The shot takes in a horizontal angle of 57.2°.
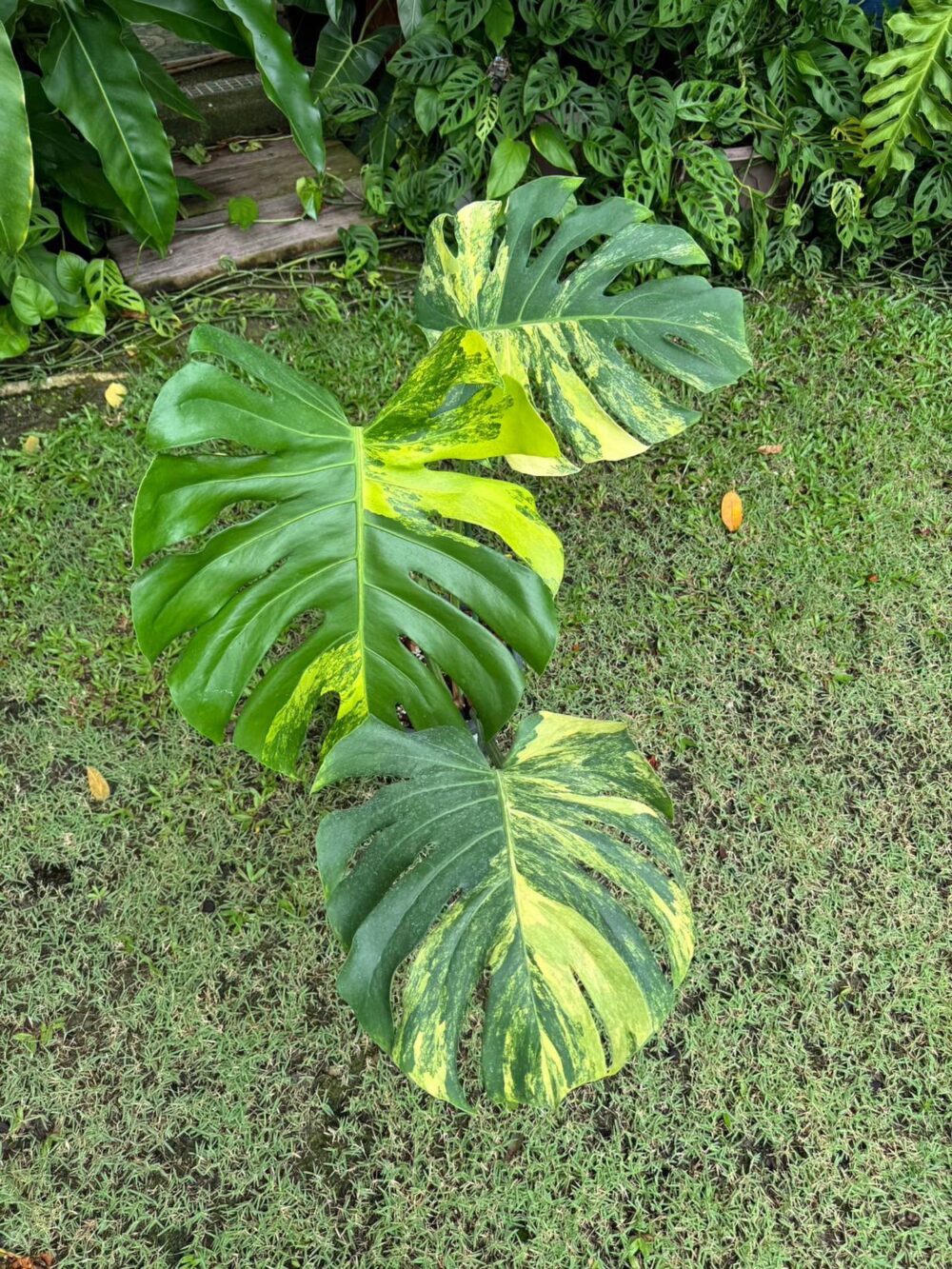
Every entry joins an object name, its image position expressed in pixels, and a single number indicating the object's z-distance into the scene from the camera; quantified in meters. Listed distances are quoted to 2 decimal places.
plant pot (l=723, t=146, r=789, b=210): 2.38
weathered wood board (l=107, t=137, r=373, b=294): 2.29
